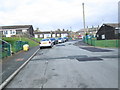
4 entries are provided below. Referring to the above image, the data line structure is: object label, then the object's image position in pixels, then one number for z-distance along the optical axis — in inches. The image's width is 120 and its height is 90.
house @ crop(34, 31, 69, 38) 2261.4
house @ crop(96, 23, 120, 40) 1054.1
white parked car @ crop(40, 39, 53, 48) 547.9
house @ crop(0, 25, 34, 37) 1449.0
